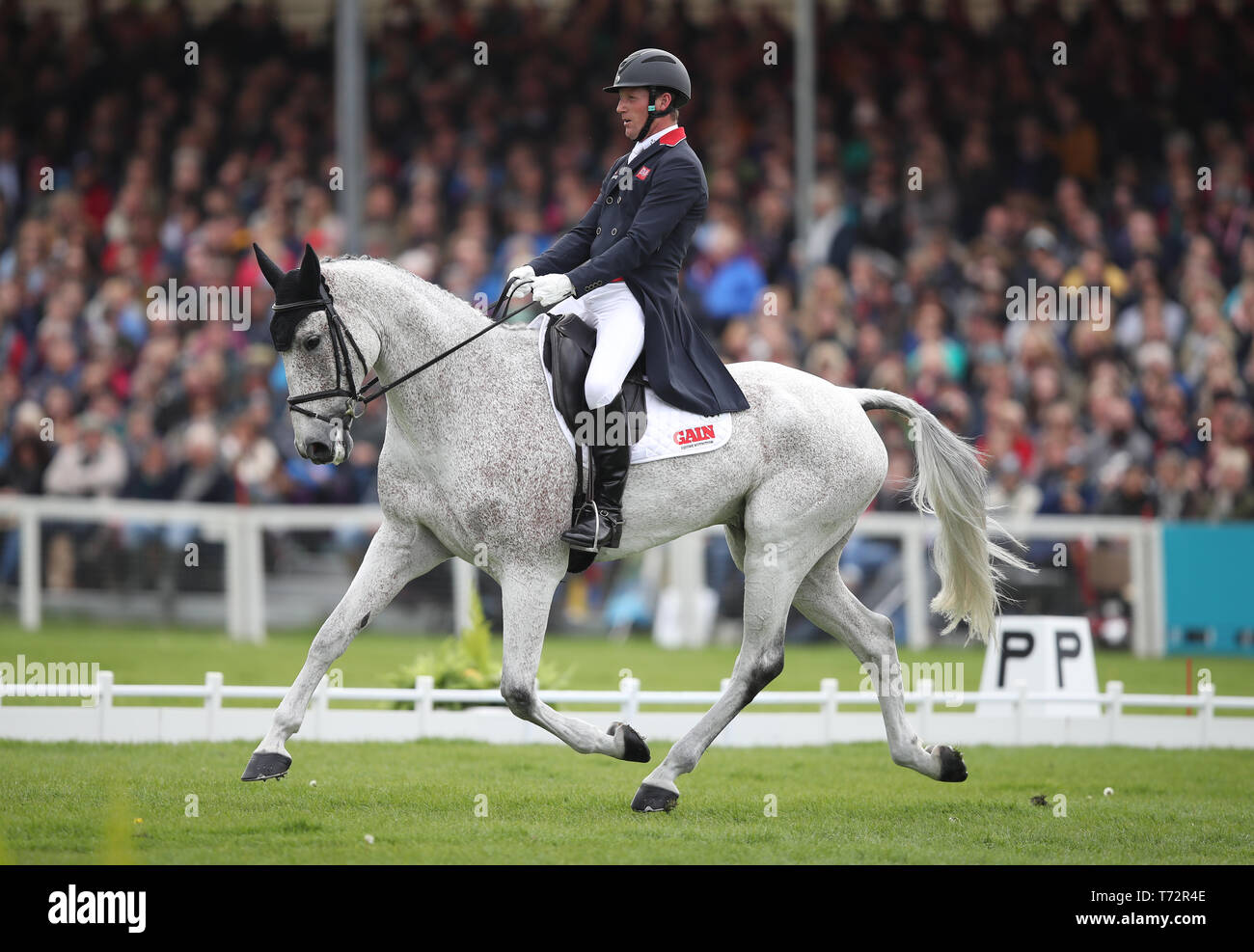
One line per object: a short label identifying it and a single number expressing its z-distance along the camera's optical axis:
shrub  18.59
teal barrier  27.08
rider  13.01
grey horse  12.52
